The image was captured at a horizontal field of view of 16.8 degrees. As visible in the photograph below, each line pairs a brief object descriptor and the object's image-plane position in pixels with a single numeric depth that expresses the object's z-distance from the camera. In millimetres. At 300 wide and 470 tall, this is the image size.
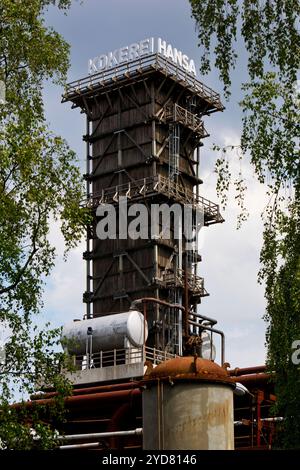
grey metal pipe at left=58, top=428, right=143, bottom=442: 38244
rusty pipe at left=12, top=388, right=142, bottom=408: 42241
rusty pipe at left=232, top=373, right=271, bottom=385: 40812
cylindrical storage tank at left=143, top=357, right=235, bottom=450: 25078
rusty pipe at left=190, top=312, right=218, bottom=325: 52884
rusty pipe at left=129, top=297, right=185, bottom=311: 50422
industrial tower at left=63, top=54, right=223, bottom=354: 61656
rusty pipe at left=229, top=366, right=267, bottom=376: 43219
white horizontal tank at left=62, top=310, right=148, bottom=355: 51500
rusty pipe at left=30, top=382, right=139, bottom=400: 44938
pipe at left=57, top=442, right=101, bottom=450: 40531
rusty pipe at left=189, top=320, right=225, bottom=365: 48906
